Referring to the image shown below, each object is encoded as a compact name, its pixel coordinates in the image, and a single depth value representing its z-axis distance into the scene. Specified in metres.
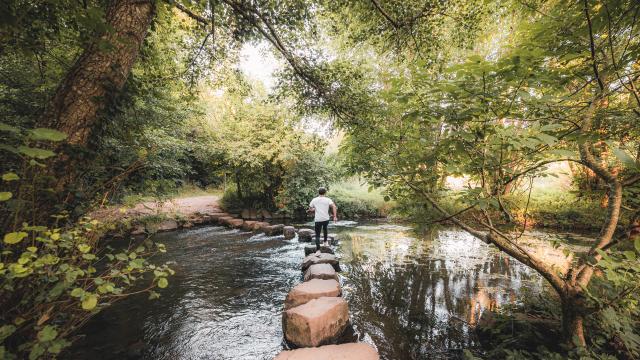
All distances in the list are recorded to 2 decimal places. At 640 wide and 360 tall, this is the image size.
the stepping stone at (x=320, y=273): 5.05
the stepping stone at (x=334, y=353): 2.86
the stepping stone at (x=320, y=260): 6.29
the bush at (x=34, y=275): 1.54
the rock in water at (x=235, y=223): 11.52
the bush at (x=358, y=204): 15.27
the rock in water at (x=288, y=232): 10.06
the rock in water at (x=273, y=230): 10.41
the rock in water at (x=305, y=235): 9.64
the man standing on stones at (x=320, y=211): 7.57
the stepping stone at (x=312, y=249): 7.45
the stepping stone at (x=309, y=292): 4.07
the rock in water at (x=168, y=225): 10.44
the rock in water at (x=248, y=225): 11.15
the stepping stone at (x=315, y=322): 3.30
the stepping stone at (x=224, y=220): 11.98
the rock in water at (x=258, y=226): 10.96
